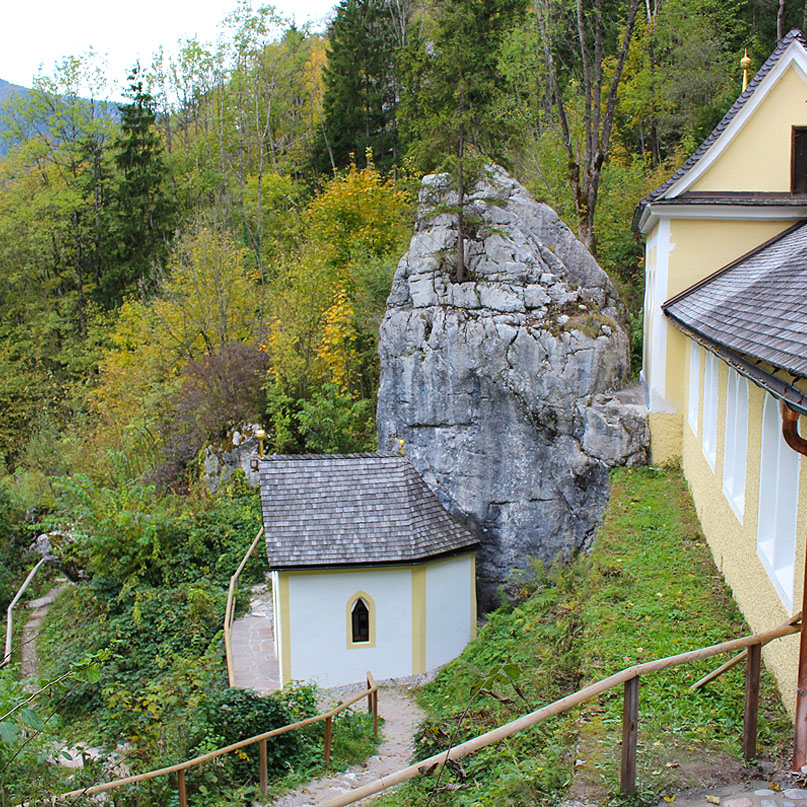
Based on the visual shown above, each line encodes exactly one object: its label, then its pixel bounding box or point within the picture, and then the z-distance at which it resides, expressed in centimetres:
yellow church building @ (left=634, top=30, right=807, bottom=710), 624
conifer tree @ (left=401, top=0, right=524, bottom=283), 1636
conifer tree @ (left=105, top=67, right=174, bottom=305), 3572
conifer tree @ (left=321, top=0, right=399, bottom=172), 3572
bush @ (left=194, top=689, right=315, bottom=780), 1023
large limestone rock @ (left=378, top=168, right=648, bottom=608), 1554
